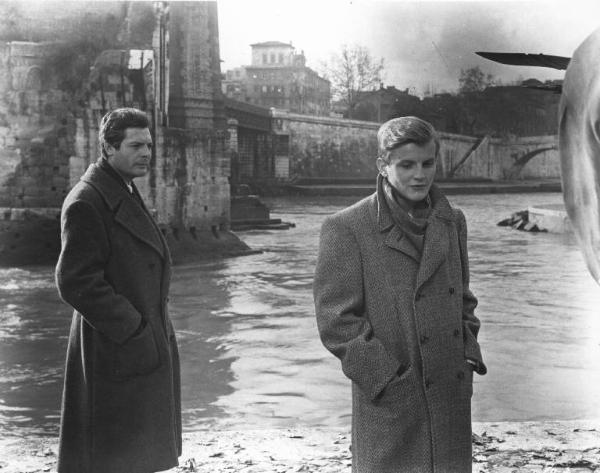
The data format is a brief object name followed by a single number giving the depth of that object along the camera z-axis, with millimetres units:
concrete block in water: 19875
